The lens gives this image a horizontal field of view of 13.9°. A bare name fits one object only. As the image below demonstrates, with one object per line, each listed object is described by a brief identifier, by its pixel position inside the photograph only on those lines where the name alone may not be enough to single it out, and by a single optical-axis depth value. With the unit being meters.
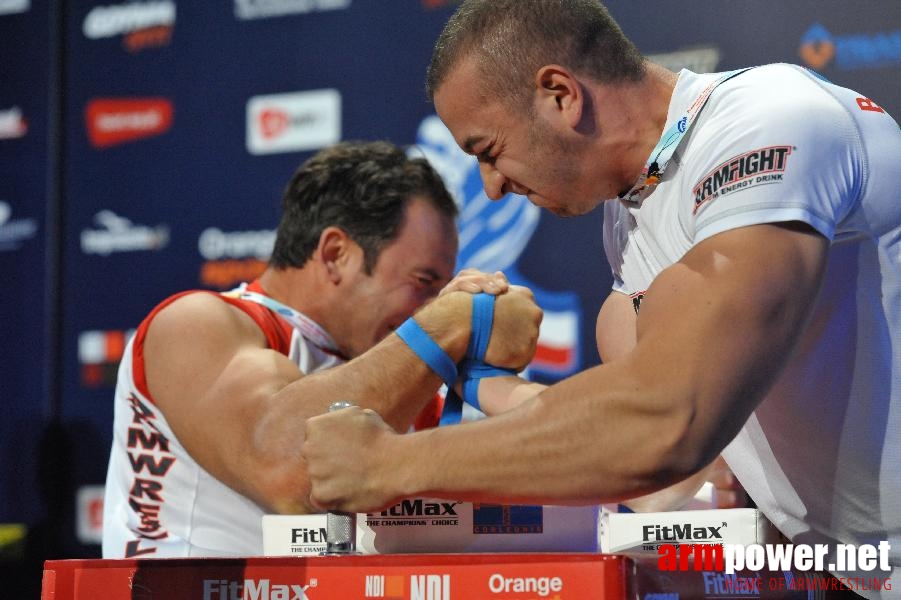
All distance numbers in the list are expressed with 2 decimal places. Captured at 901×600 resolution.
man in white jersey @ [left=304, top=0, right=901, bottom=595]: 3.66
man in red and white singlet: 4.28
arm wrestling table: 3.57
